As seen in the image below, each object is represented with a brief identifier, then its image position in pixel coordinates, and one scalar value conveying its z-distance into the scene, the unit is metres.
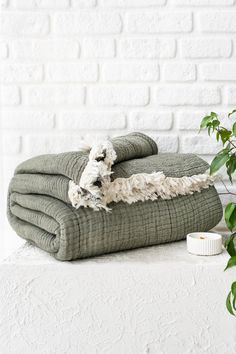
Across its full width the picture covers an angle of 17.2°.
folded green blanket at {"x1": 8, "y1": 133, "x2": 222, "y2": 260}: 1.45
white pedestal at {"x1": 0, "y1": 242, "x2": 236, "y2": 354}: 1.43
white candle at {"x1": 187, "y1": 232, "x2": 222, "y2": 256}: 1.51
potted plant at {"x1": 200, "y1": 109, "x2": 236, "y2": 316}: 1.27
